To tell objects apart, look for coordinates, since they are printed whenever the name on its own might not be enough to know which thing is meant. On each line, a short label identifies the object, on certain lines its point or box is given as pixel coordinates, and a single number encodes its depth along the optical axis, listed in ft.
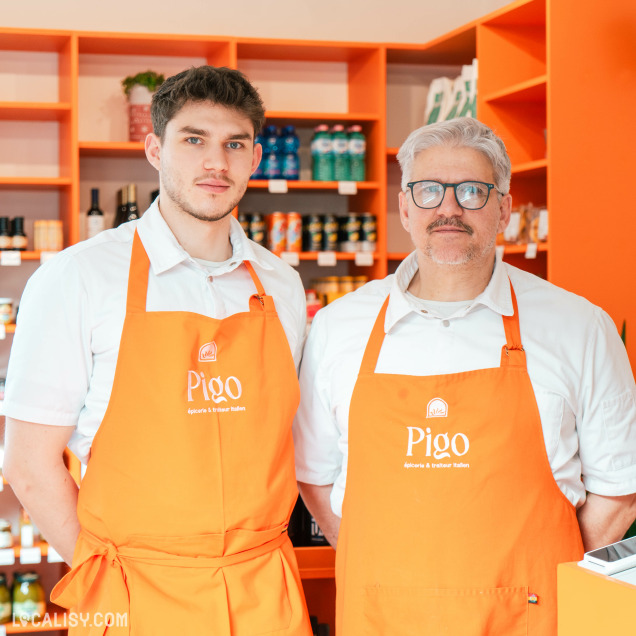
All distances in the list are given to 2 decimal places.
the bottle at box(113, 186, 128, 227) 13.97
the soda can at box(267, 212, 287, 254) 14.30
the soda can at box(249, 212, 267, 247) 14.19
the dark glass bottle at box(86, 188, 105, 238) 13.88
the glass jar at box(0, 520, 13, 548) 13.06
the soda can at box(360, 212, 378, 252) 14.60
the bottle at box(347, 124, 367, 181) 14.66
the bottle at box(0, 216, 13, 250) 13.42
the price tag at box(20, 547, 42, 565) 12.74
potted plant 13.91
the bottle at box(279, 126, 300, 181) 14.49
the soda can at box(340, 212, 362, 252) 14.58
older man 5.92
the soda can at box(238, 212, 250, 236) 14.29
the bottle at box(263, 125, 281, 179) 14.37
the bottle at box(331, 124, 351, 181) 14.60
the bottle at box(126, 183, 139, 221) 13.79
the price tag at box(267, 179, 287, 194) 14.07
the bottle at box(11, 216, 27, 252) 13.47
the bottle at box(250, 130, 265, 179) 14.43
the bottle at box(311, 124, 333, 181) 14.60
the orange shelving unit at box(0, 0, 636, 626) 11.93
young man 6.00
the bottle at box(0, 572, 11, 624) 13.05
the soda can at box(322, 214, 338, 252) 14.64
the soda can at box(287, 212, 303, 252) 14.37
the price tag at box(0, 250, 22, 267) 13.16
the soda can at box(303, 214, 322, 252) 14.57
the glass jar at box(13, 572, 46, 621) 12.96
